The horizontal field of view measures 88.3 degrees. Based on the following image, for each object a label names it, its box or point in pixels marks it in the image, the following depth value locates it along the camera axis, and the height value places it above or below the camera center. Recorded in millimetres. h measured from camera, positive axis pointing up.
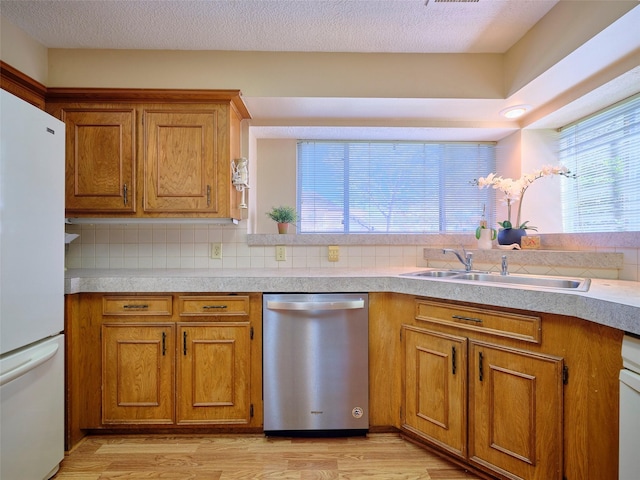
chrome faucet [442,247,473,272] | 2121 -131
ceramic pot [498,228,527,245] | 2250 +40
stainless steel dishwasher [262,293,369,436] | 1819 -698
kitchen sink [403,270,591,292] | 1677 -212
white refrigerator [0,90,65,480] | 1247 -213
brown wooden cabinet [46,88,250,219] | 2033 +550
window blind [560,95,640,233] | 1956 +456
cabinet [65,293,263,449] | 1818 -671
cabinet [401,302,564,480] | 1336 -717
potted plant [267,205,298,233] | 2482 +176
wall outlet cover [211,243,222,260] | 2426 -74
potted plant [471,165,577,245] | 2207 +369
